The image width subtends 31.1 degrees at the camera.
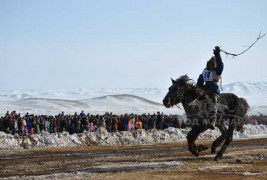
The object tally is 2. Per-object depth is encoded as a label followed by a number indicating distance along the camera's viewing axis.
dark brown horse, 14.84
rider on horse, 15.30
